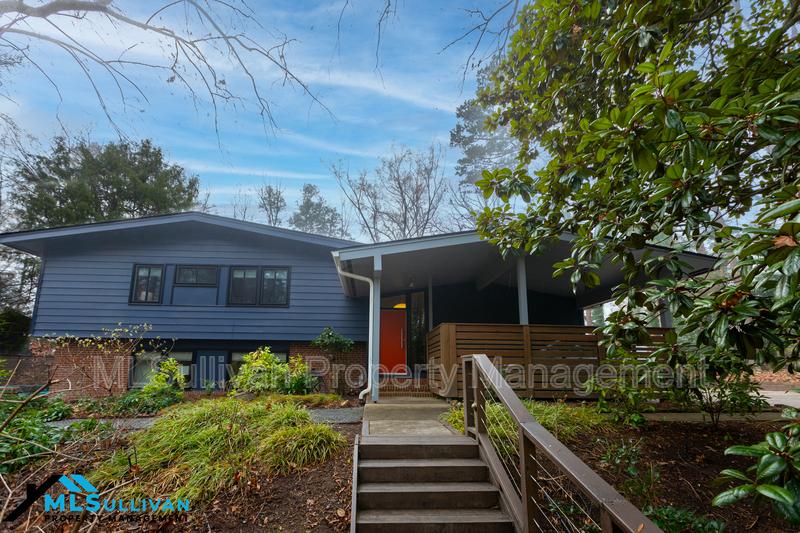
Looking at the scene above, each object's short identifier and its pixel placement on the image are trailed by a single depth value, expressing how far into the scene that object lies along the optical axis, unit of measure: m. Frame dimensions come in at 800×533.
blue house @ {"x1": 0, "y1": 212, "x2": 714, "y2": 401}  10.56
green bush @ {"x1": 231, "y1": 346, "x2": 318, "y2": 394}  7.61
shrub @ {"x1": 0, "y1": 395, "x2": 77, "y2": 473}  4.23
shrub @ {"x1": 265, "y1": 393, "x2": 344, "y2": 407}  6.98
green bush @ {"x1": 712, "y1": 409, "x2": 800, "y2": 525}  1.50
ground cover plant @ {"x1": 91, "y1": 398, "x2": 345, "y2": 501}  3.82
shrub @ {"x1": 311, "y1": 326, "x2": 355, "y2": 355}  10.14
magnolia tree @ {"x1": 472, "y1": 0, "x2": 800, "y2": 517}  2.01
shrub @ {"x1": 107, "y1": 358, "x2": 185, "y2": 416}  6.74
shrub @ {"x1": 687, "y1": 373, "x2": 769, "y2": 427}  5.51
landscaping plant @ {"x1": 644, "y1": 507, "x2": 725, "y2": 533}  3.38
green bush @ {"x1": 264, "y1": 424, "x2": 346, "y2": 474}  4.15
